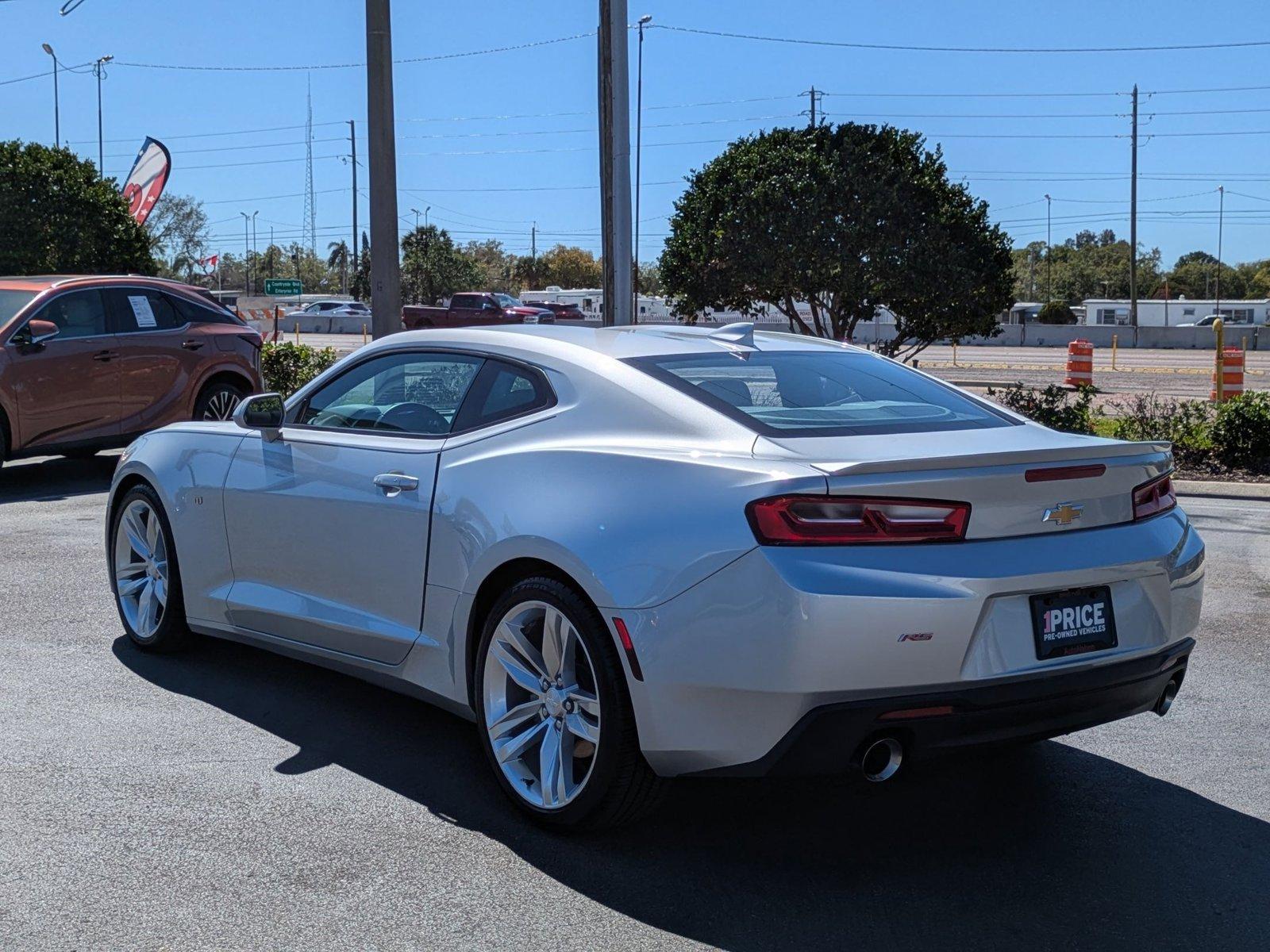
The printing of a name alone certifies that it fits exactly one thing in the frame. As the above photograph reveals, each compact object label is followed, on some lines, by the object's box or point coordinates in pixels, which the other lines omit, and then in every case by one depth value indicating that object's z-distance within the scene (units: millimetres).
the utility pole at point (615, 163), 14570
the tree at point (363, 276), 108375
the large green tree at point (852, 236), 15984
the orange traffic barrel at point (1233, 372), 21812
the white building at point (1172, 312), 81875
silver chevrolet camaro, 3711
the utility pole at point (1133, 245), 66938
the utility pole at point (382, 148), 13430
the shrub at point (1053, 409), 13547
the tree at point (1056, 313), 71000
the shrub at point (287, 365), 18375
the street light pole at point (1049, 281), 133875
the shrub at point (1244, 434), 12680
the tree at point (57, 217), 21125
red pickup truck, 55188
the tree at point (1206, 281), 143750
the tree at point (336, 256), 163000
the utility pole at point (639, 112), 47438
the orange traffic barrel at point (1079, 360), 26281
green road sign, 64438
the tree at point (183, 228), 124438
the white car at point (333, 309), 78500
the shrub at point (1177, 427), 12992
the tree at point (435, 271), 100312
